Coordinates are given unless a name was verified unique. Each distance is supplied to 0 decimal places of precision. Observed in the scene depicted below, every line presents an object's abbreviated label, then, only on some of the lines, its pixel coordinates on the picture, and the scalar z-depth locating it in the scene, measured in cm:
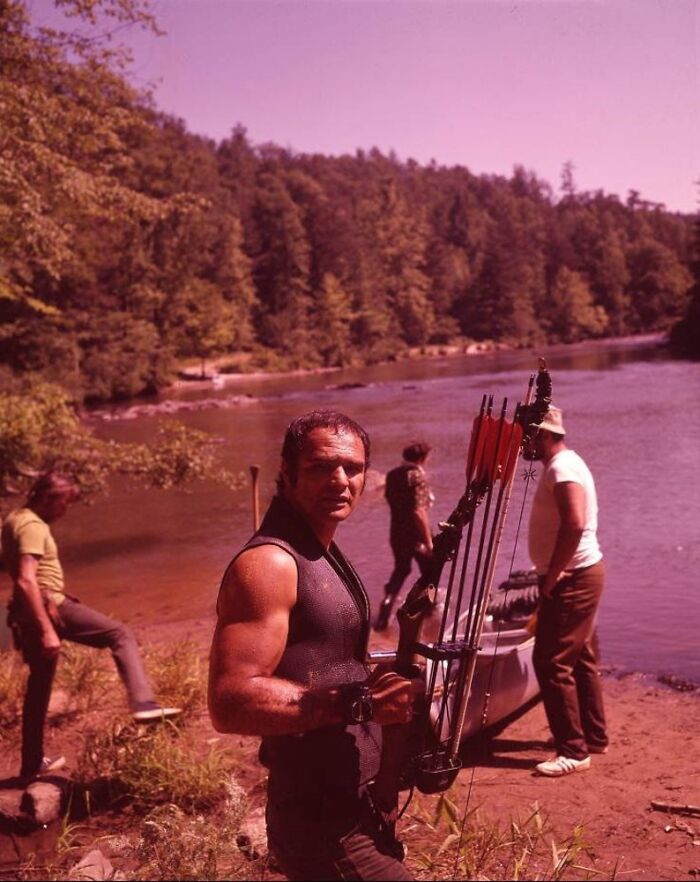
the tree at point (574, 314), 7681
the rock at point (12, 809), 460
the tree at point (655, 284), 8048
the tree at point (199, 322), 5072
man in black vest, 206
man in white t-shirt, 471
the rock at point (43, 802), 461
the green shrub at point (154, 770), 464
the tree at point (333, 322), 6175
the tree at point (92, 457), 1259
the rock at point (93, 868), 336
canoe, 542
